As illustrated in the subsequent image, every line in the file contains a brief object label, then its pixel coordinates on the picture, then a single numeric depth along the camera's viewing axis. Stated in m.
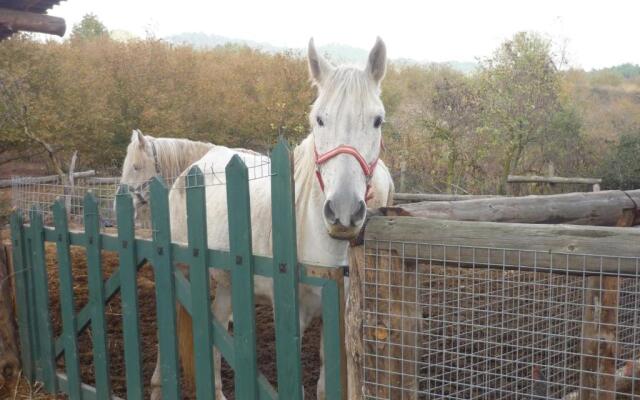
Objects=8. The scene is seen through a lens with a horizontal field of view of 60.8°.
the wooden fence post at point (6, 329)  3.81
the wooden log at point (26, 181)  4.05
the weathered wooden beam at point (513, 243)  1.73
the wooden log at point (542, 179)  13.37
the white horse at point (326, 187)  2.28
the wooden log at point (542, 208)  2.36
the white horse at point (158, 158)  5.15
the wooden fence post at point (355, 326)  2.09
